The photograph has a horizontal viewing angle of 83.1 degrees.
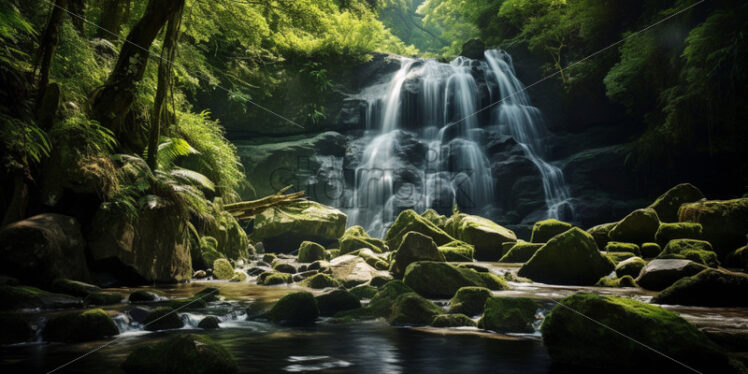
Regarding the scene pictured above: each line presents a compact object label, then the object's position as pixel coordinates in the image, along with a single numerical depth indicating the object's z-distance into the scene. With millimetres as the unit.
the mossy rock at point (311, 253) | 11625
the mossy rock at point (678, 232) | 9219
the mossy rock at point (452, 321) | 4891
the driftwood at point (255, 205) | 10266
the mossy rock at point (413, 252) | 8203
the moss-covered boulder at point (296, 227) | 14195
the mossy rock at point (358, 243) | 11943
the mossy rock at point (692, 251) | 7730
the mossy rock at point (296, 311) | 5176
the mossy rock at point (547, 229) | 11305
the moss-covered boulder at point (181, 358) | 2943
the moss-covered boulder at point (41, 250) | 5246
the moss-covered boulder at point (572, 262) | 7926
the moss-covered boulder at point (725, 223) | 8914
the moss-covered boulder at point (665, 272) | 6680
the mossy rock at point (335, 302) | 5770
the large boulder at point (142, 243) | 6625
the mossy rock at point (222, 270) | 8961
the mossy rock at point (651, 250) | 9490
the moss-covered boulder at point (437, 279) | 6550
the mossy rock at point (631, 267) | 7832
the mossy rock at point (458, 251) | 10235
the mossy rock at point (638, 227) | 10438
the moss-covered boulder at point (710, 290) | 5617
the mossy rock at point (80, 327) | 3809
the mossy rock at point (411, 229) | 11453
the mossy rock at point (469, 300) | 5438
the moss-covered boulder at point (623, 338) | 3127
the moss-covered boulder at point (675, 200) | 11352
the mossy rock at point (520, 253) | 10812
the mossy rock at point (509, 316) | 4611
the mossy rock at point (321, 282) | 7995
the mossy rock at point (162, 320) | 4473
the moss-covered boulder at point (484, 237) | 12062
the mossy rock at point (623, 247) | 9914
